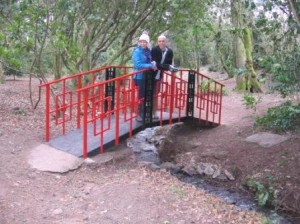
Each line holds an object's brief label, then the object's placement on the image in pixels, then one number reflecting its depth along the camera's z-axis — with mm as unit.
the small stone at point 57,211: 5512
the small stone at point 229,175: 8041
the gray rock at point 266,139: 9008
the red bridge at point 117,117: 7492
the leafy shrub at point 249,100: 9816
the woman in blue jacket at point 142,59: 7940
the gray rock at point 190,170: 8393
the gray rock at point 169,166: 8381
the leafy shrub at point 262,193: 6754
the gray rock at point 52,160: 6738
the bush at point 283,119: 9362
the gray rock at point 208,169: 8281
